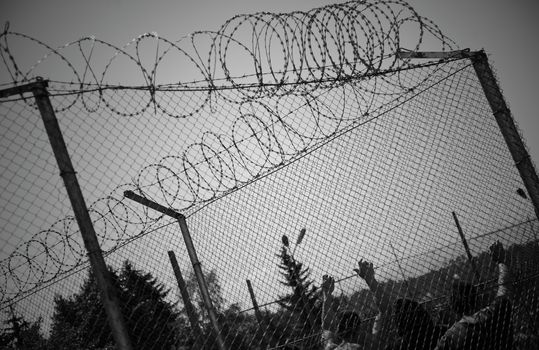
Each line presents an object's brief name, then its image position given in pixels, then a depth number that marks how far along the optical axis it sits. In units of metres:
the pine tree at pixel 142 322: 14.97
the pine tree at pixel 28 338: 6.44
